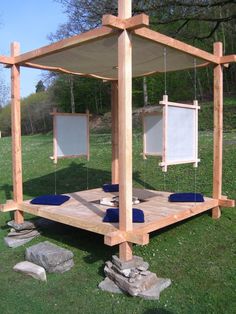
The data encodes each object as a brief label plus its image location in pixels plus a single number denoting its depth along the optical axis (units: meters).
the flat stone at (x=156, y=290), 4.46
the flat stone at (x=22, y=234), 6.69
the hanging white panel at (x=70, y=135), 7.81
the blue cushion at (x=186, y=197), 6.93
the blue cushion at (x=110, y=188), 8.35
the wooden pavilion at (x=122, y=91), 4.86
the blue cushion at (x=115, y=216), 5.46
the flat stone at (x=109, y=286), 4.71
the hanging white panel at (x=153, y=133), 7.02
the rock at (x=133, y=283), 4.53
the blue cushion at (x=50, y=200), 6.82
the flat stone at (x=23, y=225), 6.71
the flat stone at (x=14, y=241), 6.43
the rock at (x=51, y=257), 5.29
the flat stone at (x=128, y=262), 4.83
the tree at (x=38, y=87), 69.21
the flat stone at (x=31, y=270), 5.12
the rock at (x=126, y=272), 4.74
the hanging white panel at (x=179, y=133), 5.91
